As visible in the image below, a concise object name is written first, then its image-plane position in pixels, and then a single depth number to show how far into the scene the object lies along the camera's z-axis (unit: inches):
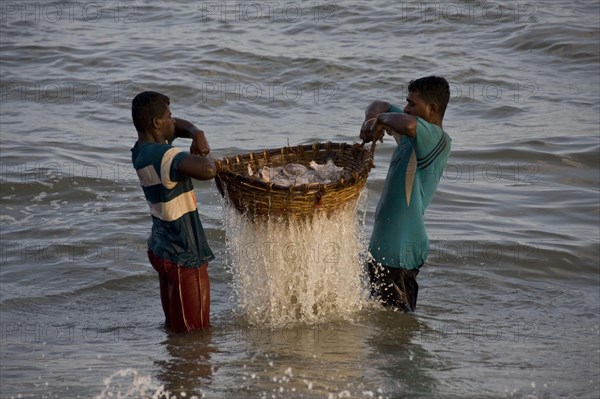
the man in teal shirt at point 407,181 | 482.3
